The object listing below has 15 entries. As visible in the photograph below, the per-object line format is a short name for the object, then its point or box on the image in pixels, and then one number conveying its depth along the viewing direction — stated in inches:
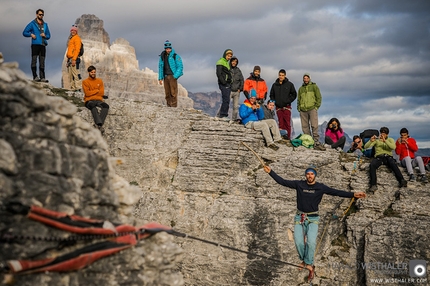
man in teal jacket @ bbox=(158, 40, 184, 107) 846.5
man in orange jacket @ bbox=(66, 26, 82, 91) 839.7
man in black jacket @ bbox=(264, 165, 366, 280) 540.1
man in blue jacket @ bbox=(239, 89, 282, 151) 805.2
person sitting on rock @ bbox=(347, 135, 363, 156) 827.4
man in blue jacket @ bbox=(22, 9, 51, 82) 781.9
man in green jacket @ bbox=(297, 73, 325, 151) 844.0
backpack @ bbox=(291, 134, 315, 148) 819.4
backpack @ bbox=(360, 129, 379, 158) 801.6
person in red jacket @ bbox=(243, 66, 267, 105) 836.0
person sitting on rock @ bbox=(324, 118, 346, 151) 839.7
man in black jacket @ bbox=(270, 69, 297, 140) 853.2
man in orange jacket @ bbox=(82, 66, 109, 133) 740.6
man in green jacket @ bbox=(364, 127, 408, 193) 738.2
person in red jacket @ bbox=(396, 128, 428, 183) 740.0
